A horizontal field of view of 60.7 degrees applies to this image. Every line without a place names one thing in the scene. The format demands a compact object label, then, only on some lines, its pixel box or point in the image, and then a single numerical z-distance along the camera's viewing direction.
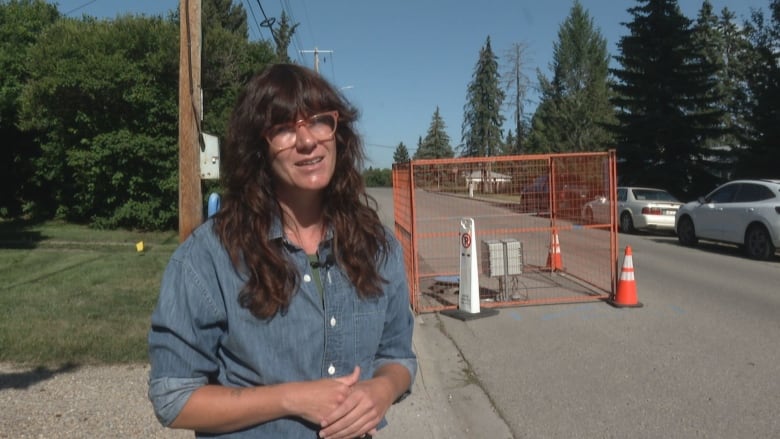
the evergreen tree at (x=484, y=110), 66.69
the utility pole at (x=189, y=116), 7.95
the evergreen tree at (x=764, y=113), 25.20
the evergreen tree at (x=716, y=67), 30.52
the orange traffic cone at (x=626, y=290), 9.05
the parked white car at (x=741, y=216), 13.20
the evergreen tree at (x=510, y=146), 57.32
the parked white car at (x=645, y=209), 19.30
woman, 1.59
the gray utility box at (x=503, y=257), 9.09
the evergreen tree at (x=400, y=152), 110.76
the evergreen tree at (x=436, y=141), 95.12
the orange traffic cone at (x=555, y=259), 11.65
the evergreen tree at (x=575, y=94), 45.66
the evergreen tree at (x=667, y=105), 29.81
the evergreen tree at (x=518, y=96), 53.69
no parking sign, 8.45
